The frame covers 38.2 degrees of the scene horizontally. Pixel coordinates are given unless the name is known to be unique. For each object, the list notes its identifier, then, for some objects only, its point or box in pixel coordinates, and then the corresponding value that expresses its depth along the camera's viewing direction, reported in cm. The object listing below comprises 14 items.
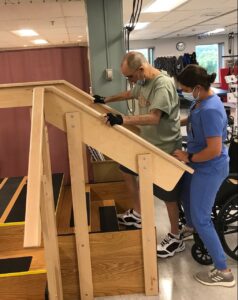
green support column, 321
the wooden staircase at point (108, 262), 210
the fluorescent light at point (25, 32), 718
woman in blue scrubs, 199
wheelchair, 240
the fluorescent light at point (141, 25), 824
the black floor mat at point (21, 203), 230
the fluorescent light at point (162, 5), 556
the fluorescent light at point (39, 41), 973
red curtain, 328
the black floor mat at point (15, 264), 201
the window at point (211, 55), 1465
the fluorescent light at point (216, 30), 1168
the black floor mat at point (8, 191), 256
